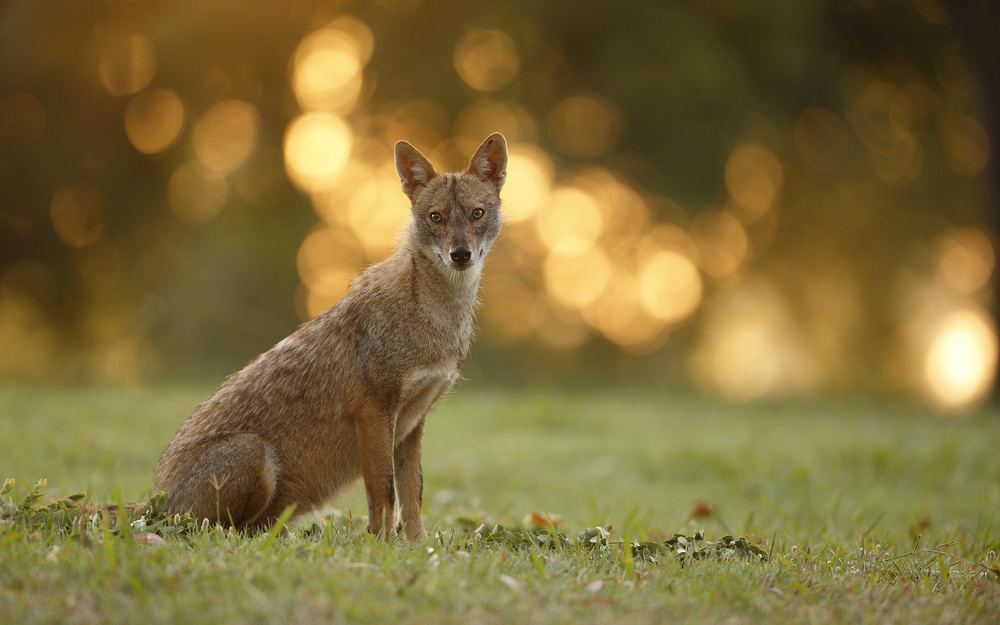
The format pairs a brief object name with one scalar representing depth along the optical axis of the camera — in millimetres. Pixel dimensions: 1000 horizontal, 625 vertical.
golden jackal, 8477
